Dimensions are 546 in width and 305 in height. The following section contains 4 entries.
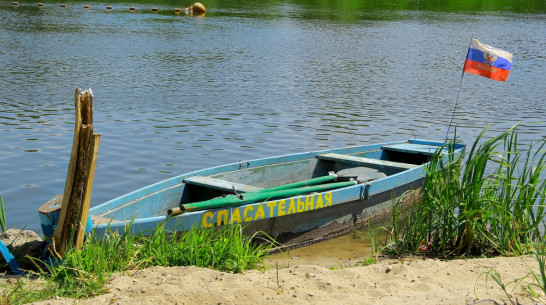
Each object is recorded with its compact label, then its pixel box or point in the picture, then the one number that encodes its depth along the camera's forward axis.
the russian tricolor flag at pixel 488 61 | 8.35
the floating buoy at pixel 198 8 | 38.69
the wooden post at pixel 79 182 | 5.45
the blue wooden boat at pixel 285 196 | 6.90
